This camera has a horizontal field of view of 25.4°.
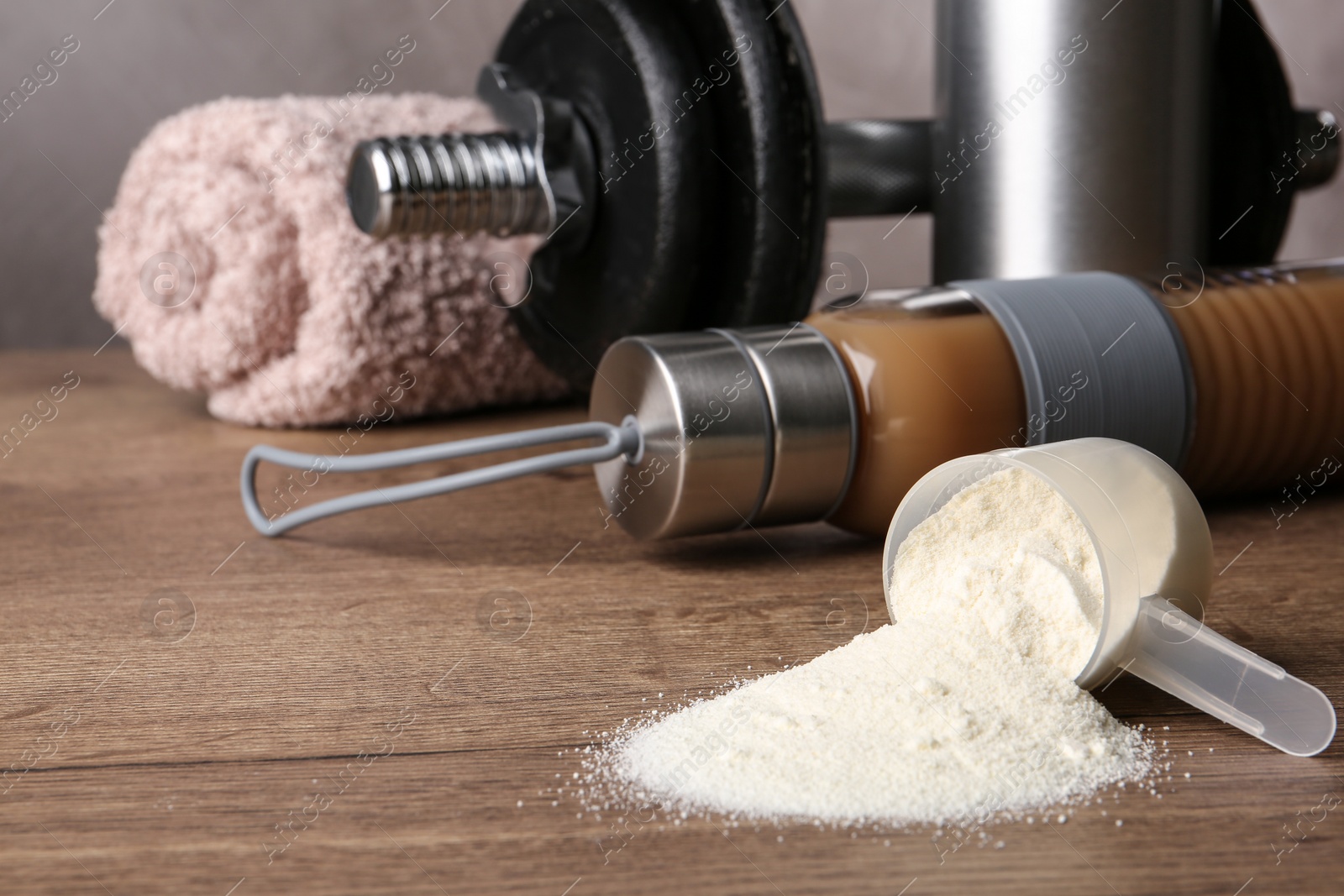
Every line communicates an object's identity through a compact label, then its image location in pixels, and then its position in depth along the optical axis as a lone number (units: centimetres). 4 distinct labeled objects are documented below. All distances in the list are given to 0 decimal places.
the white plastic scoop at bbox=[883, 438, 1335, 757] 58
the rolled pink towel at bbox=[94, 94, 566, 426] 81
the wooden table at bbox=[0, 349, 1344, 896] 55
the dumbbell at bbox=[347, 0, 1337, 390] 74
